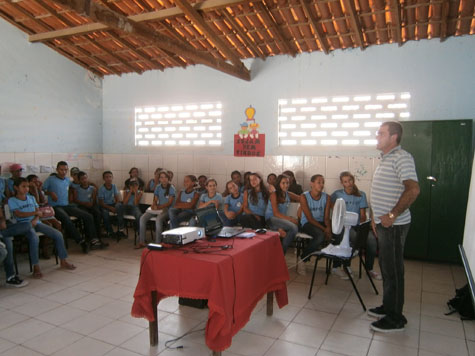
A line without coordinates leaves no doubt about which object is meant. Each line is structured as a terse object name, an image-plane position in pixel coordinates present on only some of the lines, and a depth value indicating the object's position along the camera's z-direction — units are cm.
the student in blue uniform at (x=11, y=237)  393
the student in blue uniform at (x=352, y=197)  459
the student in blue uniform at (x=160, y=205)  549
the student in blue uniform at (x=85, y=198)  586
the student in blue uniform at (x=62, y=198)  545
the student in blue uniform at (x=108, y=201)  604
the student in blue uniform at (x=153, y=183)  643
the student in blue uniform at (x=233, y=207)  503
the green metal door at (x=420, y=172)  471
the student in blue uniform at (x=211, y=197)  516
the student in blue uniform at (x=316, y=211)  446
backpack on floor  315
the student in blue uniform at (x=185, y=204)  542
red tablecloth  225
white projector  264
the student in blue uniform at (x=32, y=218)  422
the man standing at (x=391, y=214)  276
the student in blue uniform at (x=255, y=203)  493
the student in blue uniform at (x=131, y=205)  594
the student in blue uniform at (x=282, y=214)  454
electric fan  326
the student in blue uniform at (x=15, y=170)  565
